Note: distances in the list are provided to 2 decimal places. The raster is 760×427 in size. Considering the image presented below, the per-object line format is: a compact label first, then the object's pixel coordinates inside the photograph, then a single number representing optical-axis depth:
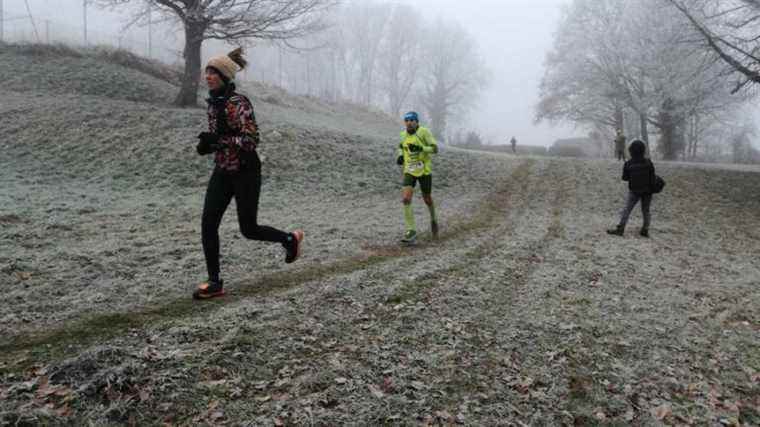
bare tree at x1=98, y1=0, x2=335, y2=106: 18.47
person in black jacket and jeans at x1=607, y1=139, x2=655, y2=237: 10.52
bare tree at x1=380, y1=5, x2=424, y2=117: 60.09
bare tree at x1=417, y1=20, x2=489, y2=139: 58.38
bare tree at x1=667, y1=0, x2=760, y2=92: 16.30
